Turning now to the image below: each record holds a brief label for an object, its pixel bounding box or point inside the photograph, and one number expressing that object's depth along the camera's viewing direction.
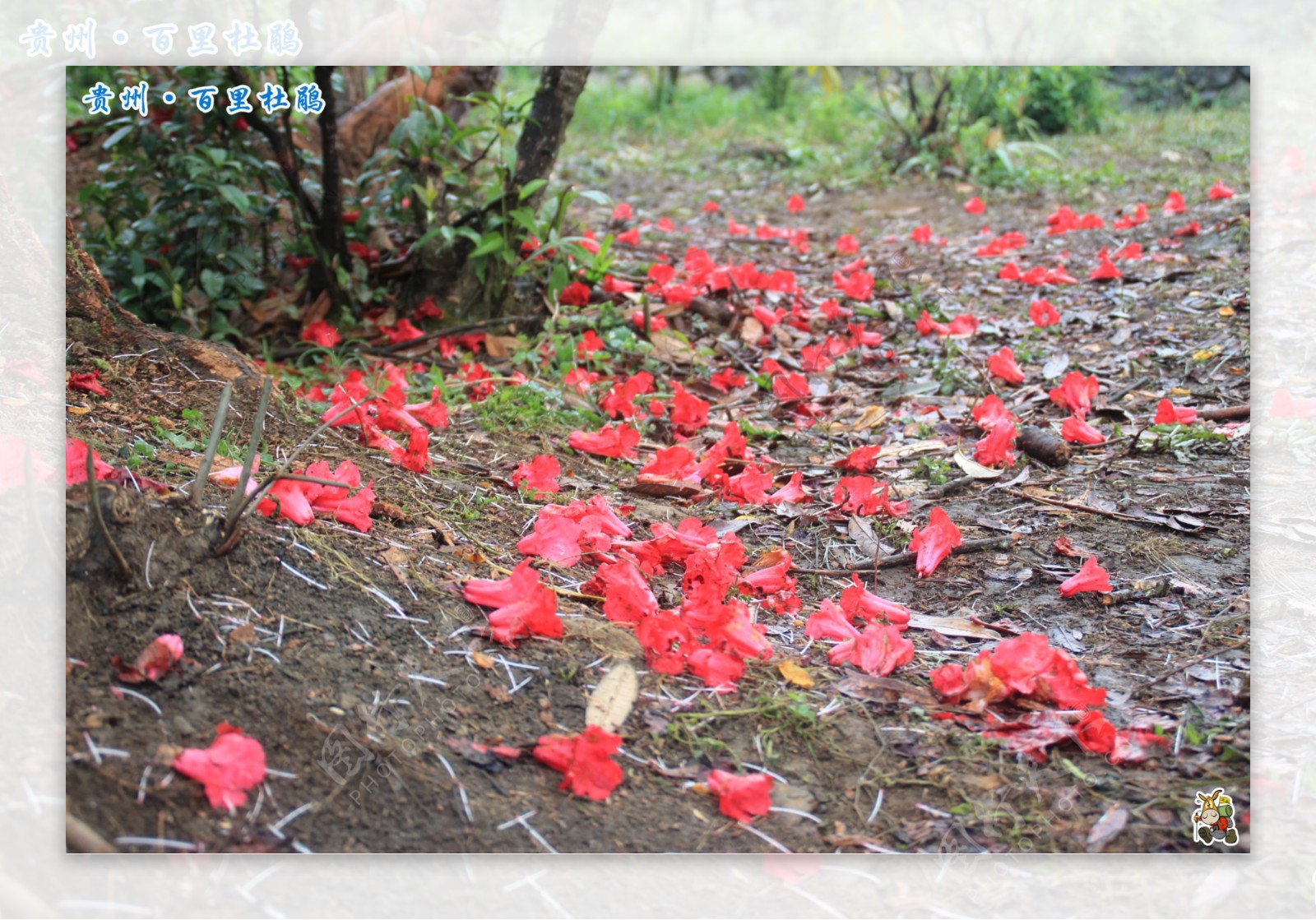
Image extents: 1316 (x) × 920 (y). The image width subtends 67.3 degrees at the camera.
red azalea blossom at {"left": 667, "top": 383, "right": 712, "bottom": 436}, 2.67
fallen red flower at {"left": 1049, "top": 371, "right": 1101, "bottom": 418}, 2.60
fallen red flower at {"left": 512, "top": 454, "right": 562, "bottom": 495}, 2.10
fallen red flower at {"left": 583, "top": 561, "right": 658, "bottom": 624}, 1.61
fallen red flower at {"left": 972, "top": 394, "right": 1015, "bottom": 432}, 2.56
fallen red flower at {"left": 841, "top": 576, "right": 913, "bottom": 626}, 1.71
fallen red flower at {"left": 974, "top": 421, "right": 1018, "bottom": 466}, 2.38
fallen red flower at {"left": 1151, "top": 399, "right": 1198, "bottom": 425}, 2.46
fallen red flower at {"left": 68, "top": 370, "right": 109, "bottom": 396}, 1.87
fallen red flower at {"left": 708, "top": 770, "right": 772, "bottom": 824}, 1.28
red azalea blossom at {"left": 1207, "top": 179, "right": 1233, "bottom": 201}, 4.02
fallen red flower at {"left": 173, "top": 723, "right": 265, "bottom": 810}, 1.15
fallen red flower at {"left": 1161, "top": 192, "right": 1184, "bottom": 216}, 4.04
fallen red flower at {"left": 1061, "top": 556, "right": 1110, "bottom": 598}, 1.81
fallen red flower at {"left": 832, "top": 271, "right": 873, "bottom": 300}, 3.61
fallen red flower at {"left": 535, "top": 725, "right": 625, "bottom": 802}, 1.25
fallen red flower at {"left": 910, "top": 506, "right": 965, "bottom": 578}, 1.94
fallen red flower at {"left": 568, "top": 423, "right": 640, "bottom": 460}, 2.46
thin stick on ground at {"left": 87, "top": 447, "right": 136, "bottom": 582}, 1.26
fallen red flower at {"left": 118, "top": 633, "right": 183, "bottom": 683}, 1.25
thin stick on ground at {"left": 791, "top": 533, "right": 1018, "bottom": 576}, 1.98
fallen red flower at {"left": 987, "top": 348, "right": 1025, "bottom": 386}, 2.90
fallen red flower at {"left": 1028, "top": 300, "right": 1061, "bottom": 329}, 3.25
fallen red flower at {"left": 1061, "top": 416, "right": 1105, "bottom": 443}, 2.47
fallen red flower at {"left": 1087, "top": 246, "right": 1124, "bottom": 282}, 3.56
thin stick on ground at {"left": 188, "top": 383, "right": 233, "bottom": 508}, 1.33
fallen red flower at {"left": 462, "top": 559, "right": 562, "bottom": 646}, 1.49
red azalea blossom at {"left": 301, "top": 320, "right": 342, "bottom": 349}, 3.12
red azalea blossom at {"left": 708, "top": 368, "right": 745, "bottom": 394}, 3.04
